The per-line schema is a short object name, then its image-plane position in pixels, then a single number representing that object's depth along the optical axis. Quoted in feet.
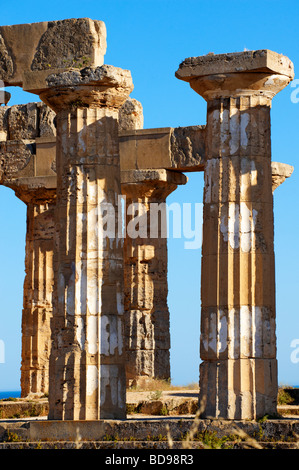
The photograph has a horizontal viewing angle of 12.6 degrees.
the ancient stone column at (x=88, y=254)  80.59
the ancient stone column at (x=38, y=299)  117.91
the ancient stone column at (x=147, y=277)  112.88
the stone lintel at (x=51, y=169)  111.65
